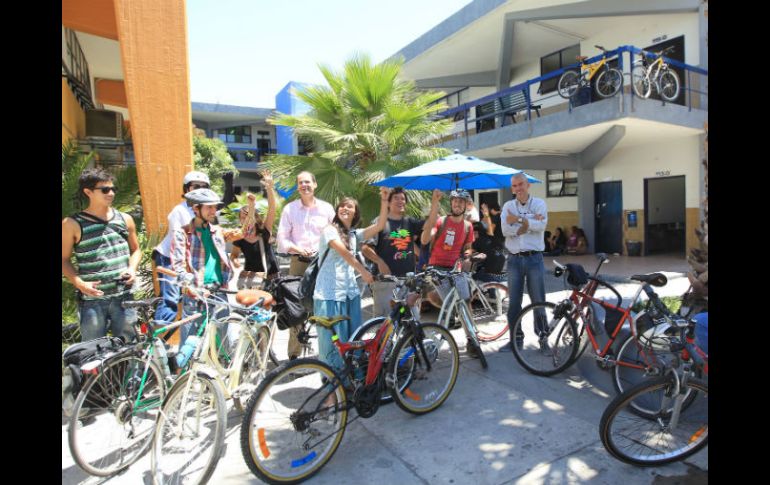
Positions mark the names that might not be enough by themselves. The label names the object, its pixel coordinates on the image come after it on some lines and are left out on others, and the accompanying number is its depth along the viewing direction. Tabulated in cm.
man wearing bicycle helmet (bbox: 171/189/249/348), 353
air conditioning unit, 890
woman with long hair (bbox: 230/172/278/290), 452
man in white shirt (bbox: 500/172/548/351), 473
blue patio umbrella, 557
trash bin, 1280
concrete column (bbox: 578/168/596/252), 1341
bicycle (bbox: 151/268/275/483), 260
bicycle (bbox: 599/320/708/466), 275
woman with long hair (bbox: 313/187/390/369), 354
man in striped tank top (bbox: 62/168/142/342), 329
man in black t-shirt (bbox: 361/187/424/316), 462
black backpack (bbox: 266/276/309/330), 401
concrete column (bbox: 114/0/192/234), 471
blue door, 1344
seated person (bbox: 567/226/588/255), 1325
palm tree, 794
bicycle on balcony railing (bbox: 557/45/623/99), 1023
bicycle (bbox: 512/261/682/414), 347
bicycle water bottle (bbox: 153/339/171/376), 302
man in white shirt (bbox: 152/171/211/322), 379
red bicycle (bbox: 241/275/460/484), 265
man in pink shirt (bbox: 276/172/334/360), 454
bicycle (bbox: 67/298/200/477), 278
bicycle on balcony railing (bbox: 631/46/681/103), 978
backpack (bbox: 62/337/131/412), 276
